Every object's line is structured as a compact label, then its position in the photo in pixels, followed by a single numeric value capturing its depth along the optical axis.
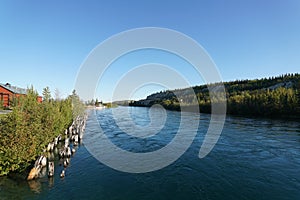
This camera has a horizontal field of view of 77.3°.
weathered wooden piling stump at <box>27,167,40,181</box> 14.87
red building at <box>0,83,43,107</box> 55.44
